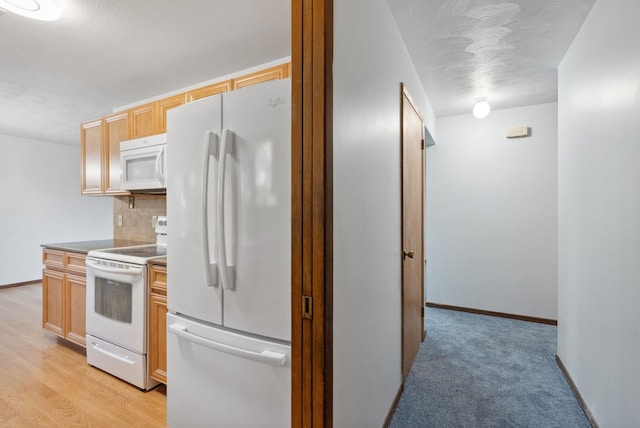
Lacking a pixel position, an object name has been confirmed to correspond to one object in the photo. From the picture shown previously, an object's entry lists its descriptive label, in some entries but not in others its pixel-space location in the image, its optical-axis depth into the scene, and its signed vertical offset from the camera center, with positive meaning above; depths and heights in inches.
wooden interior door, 84.8 -5.7
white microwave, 99.7 +17.4
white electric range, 82.7 -28.1
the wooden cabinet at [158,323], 79.8 -28.5
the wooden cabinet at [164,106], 102.9 +36.8
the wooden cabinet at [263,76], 84.2 +39.1
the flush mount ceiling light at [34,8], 62.0 +43.2
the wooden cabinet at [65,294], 104.0 -28.7
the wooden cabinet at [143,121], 108.1 +33.5
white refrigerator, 49.2 -8.5
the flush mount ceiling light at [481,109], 123.0 +41.8
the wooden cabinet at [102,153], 117.3 +24.6
